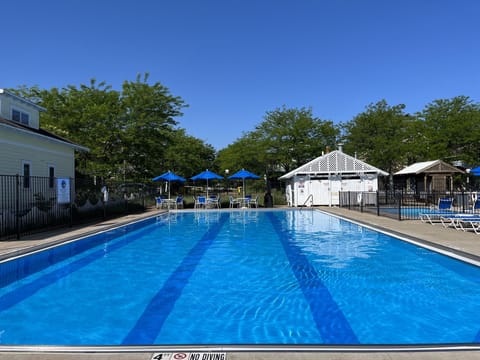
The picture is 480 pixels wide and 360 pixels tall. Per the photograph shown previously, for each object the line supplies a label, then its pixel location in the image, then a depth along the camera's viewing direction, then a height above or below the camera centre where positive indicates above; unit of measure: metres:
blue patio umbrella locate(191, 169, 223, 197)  24.53 +1.13
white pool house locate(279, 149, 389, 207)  24.70 +0.83
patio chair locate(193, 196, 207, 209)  24.14 -0.63
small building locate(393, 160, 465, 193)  24.03 +1.04
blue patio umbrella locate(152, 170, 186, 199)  24.61 +1.10
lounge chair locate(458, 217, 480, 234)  10.79 -1.21
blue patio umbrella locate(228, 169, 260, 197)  24.13 +1.15
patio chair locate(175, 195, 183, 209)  24.17 -0.64
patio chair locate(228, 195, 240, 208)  24.41 -0.75
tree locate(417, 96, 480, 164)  28.81 +5.00
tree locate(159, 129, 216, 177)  41.84 +4.49
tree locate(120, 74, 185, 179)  29.34 +6.23
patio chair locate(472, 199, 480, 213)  15.00 -0.72
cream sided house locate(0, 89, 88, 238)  13.66 +1.51
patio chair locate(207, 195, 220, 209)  24.28 -0.70
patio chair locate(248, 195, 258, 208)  24.15 -0.76
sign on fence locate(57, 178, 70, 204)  13.58 +0.11
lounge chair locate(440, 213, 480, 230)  11.43 -1.05
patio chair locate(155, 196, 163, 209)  24.56 -0.71
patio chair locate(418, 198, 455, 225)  13.44 -1.01
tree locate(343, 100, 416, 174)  32.73 +5.39
